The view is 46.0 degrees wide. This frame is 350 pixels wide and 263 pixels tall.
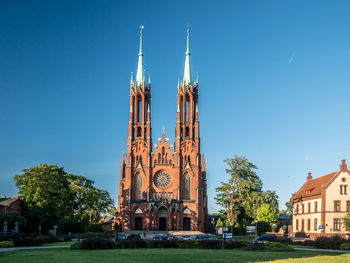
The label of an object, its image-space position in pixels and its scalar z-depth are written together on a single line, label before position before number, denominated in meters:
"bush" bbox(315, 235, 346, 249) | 32.72
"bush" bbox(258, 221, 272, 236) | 68.56
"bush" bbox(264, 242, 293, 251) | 30.61
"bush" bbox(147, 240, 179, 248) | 32.88
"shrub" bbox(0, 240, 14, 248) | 32.12
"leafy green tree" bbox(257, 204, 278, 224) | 70.88
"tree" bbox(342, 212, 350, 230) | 46.88
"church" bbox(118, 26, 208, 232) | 72.62
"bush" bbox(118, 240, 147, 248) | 32.22
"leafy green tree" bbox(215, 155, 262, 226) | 78.31
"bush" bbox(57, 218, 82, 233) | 58.36
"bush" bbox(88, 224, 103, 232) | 67.44
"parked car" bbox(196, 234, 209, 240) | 48.42
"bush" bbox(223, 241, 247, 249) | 32.31
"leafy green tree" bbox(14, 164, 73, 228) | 55.88
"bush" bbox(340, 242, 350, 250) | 31.86
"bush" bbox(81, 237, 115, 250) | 29.91
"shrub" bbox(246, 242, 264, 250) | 30.94
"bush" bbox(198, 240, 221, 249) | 32.57
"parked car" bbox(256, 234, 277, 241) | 50.25
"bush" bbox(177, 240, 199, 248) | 33.03
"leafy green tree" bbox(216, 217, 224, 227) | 80.80
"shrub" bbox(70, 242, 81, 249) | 30.54
